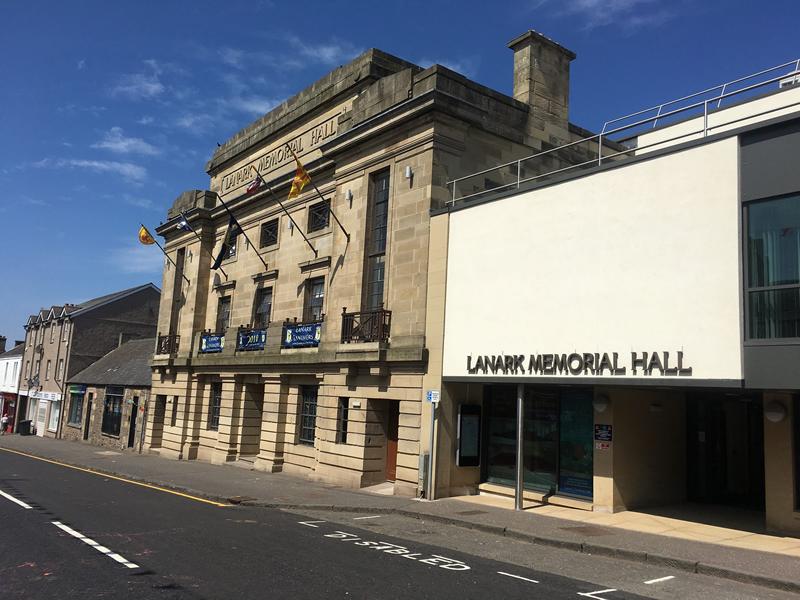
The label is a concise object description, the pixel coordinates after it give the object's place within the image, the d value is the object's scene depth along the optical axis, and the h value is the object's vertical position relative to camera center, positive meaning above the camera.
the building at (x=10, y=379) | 57.72 +0.30
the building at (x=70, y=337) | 48.12 +3.66
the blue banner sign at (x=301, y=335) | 21.84 +2.10
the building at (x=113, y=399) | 35.06 -0.69
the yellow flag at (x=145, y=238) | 31.27 +7.18
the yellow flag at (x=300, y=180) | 20.56 +6.76
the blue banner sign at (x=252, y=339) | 25.03 +2.14
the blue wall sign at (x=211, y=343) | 27.88 +2.14
